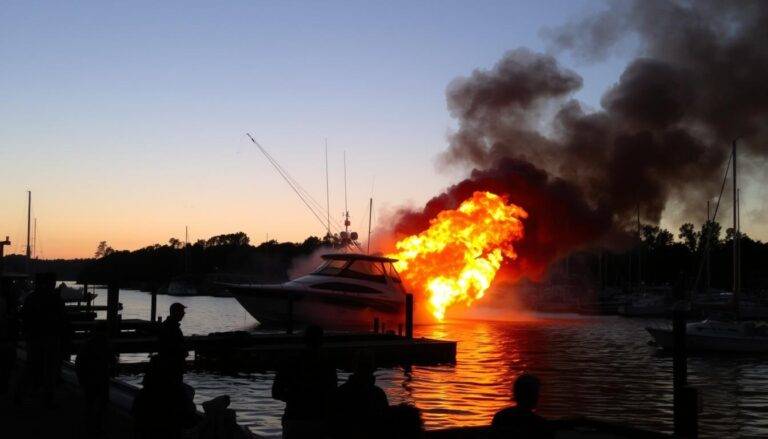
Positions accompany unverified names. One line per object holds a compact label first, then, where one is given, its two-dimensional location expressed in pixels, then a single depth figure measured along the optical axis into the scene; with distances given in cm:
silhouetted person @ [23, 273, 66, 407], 1367
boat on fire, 4397
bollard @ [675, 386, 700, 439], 1535
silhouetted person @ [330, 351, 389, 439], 773
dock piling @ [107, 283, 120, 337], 2769
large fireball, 4931
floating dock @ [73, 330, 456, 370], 2727
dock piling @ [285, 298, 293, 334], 3601
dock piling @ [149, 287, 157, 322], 3497
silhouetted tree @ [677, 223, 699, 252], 16125
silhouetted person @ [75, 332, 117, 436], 1151
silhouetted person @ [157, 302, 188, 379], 906
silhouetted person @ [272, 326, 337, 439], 896
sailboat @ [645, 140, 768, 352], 3909
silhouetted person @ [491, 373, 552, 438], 664
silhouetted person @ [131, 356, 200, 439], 875
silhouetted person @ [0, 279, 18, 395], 1443
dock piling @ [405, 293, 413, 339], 3356
